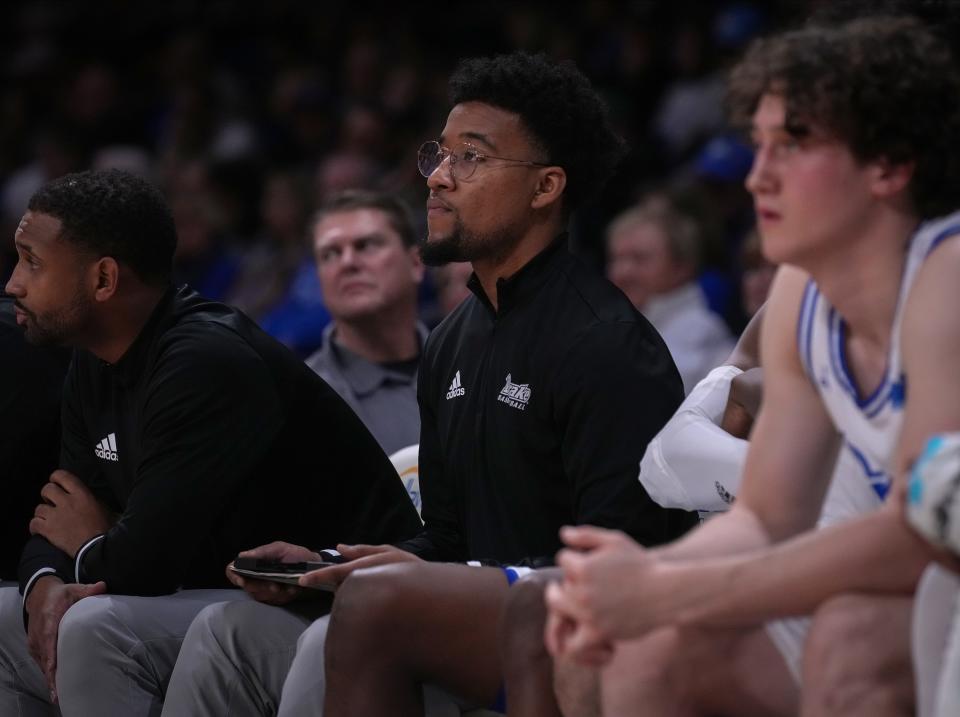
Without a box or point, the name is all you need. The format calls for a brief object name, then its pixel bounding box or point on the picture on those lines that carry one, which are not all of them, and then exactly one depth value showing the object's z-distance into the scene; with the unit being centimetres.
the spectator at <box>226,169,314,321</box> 1361
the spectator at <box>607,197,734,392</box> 1081
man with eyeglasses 509
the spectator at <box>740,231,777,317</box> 895
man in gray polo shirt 919
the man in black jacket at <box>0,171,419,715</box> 630
